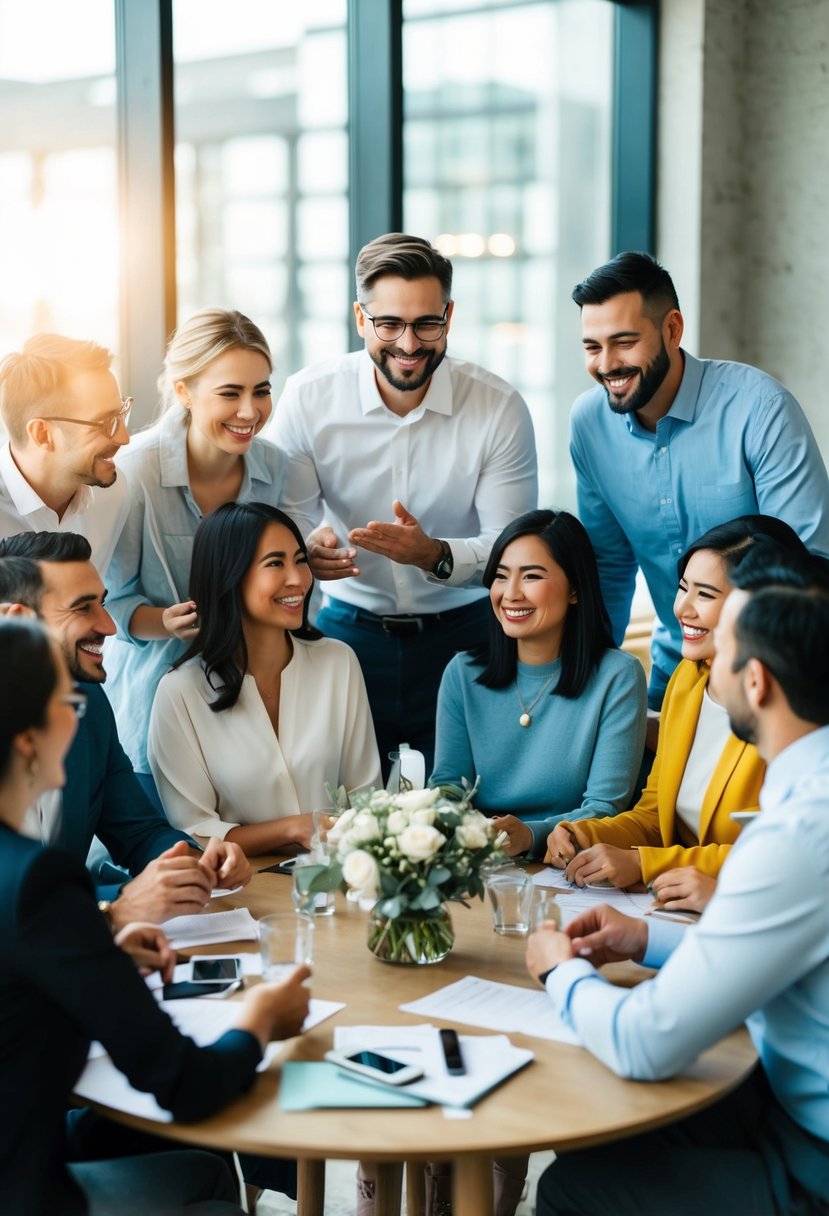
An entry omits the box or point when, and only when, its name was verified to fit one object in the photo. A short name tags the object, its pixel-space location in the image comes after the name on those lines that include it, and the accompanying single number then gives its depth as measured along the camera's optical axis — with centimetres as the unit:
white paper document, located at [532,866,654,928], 227
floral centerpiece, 195
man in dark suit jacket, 217
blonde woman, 307
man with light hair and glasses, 278
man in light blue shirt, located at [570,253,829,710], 325
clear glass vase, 202
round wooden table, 152
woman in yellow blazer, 254
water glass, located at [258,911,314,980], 186
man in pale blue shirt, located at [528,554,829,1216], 159
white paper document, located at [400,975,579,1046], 181
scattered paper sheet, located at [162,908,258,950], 212
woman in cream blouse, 275
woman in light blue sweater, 286
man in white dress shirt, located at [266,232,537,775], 353
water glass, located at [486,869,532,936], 214
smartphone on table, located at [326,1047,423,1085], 164
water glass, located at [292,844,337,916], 213
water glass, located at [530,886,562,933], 198
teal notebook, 159
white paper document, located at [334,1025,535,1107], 162
